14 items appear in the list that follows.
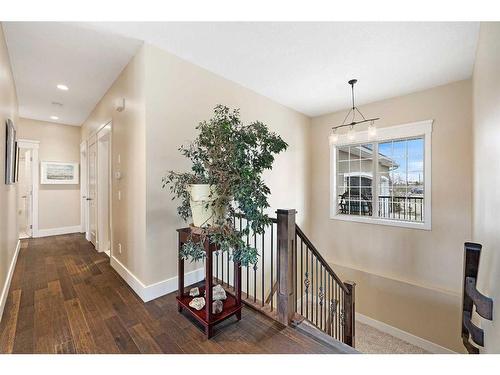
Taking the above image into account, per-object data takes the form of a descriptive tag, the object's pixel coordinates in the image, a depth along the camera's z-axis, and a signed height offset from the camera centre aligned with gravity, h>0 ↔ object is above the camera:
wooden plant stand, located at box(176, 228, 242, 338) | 1.69 -1.00
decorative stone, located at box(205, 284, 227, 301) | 1.96 -0.96
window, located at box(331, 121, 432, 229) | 3.57 +0.20
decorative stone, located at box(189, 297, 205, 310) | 1.85 -0.99
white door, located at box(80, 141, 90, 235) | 4.88 +0.06
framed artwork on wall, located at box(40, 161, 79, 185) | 4.78 +0.32
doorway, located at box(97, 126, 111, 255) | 3.55 -0.12
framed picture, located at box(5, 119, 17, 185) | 2.20 +0.35
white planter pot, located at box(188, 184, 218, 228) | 1.70 -0.14
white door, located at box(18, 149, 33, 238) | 4.68 -0.16
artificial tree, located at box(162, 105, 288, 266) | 1.65 +0.09
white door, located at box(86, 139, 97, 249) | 3.83 -0.09
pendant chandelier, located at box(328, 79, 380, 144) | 4.14 +1.36
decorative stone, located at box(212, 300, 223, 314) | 1.83 -1.01
